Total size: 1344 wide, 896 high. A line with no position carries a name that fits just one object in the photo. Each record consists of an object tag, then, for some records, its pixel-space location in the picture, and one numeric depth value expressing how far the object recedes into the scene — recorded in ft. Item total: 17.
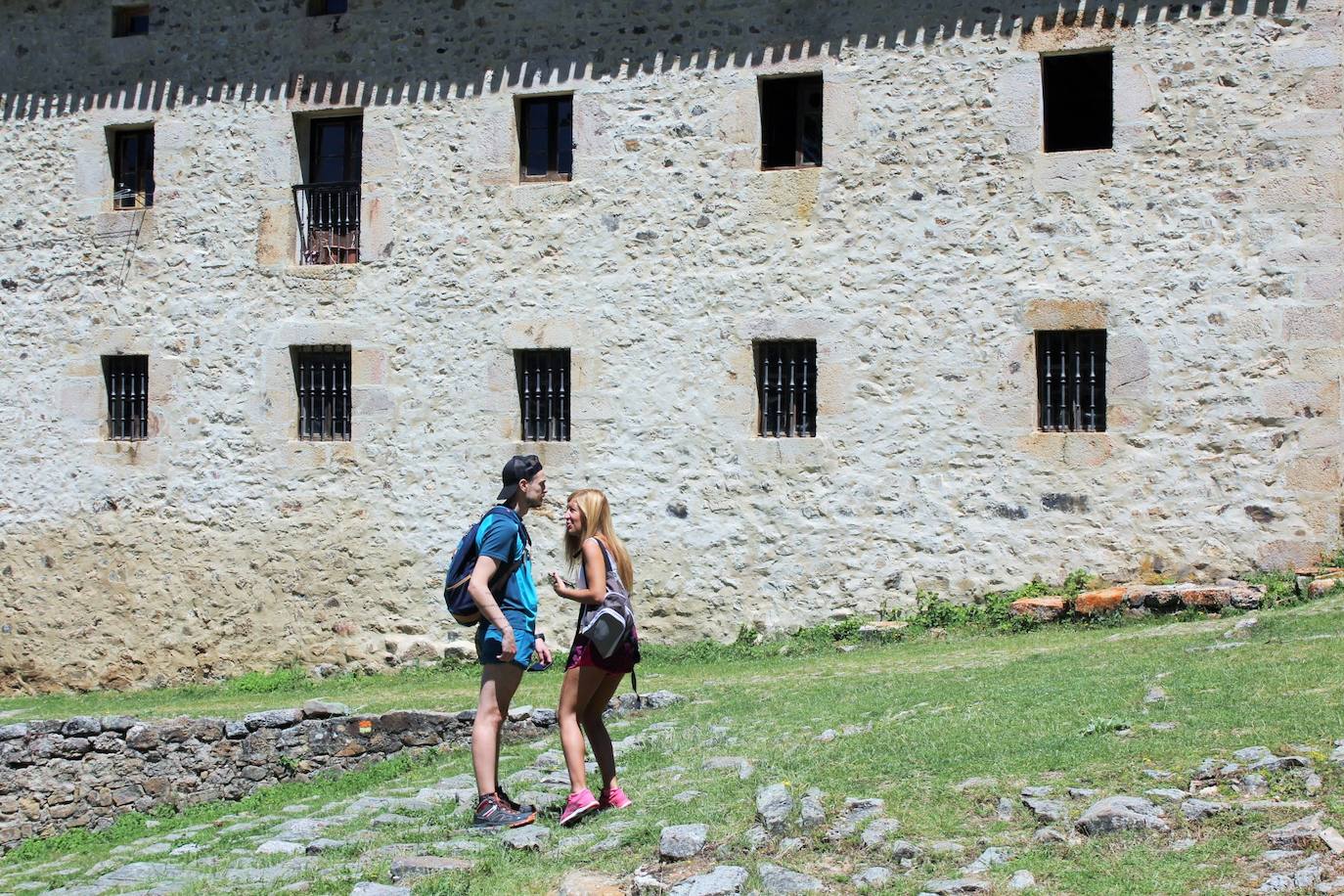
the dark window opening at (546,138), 48.49
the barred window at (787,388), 45.01
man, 22.74
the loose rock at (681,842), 20.02
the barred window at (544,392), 47.80
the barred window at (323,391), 50.19
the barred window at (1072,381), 42.27
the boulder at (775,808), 20.53
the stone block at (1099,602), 39.83
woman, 22.58
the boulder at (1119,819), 18.98
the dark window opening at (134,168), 53.26
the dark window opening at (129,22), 53.72
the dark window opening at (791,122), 45.62
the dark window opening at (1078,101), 42.88
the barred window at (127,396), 52.65
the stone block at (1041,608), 40.52
